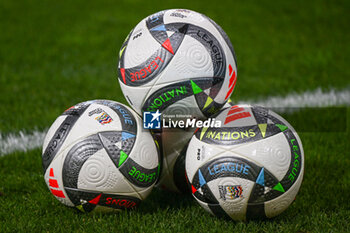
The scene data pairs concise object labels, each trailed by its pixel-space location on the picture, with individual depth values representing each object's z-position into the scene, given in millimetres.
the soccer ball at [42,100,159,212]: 3896
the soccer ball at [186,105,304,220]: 3697
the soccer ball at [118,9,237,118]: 3869
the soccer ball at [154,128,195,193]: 4426
